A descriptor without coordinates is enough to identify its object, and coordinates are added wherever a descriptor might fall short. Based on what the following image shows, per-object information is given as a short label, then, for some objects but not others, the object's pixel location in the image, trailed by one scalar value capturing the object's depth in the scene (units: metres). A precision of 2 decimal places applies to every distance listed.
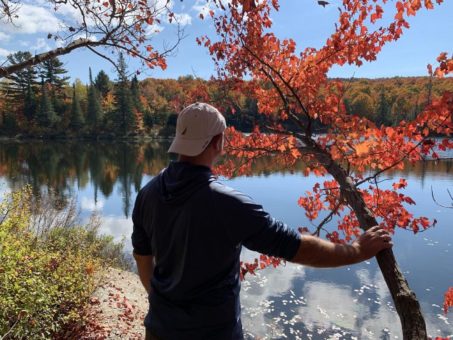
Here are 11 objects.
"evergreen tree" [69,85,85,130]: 63.38
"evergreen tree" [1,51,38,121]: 62.75
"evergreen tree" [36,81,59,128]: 61.19
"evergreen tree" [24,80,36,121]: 62.66
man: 1.65
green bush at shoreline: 4.65
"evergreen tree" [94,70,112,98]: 77.38
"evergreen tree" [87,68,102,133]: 65.38
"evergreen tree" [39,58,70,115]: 65.38
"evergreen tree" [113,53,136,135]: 64.38
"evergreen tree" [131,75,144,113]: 67.69
